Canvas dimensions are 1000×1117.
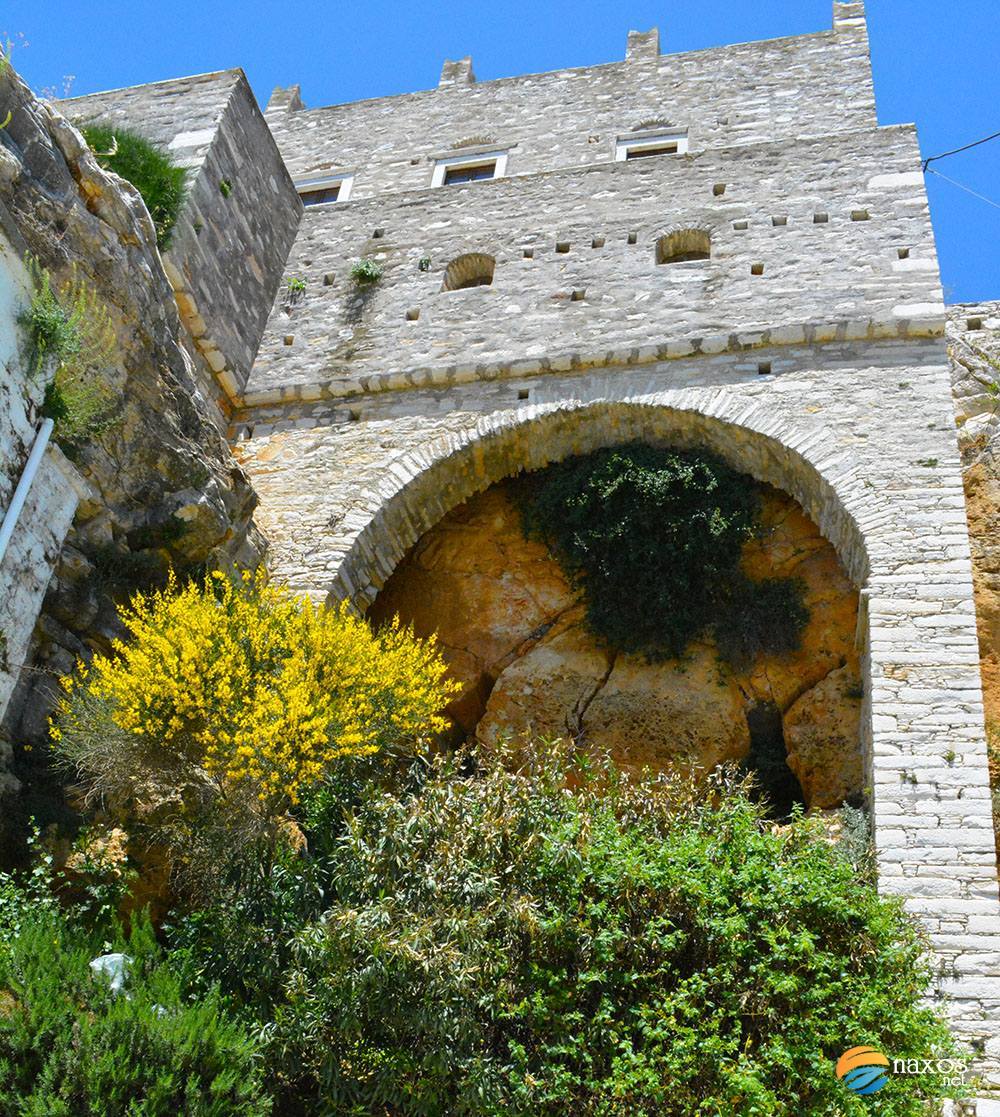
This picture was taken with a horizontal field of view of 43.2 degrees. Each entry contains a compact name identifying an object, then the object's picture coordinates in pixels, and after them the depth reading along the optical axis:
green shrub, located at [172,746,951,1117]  6.58
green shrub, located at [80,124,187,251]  12.11
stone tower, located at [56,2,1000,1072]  9.07
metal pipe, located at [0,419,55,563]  7.57
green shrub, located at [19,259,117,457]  8.19
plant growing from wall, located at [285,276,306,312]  13.74
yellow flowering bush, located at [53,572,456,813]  7.93
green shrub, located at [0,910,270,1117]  5.84
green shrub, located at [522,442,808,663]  11.05
